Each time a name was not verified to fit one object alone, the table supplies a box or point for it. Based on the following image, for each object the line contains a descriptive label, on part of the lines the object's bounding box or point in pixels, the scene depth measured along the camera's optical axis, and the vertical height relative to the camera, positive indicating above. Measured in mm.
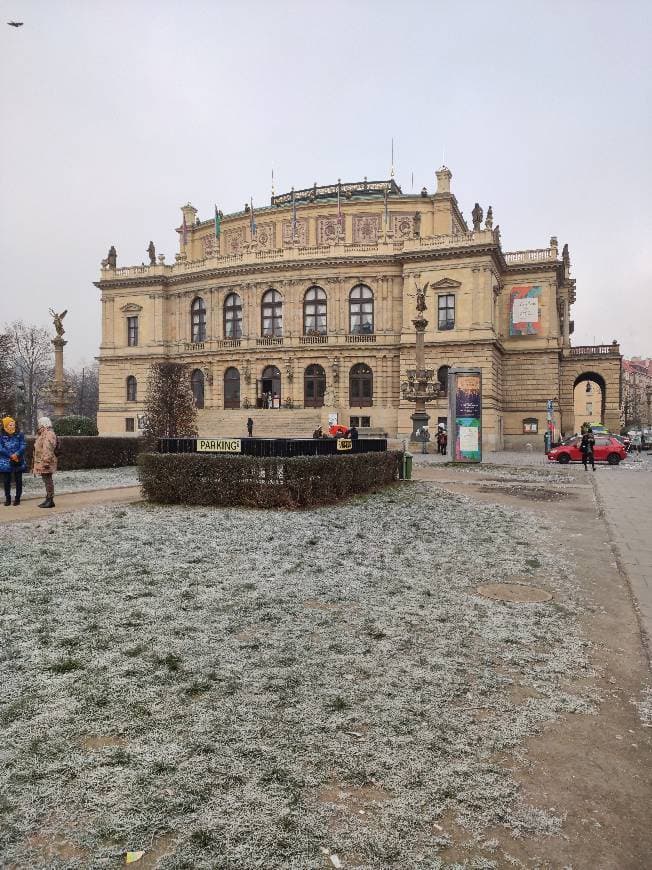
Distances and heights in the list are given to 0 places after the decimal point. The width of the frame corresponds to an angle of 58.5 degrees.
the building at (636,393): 119169 +7538
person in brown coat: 12969 -563
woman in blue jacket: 13430 -570
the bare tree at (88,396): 93931 +5774
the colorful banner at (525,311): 49500 +9833
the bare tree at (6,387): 32369 +2747
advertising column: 25078 +583
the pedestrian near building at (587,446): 25578 -933
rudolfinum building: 46625 +9172
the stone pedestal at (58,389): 37375 +2652
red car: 30688 -1393
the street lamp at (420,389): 34406 +2337
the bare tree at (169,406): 30772 +1259
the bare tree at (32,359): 70500 +8844
